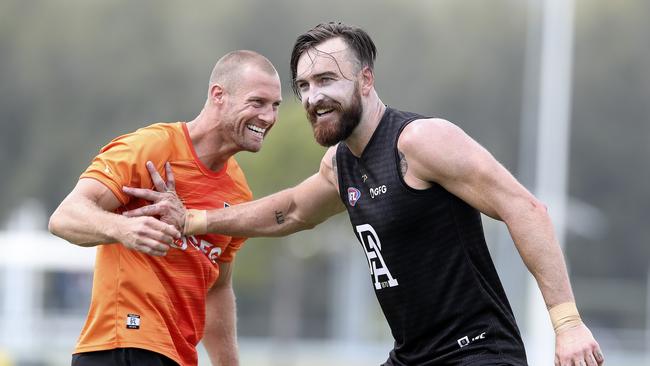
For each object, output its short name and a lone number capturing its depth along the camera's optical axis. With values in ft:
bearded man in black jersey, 39.81
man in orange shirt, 43.45
